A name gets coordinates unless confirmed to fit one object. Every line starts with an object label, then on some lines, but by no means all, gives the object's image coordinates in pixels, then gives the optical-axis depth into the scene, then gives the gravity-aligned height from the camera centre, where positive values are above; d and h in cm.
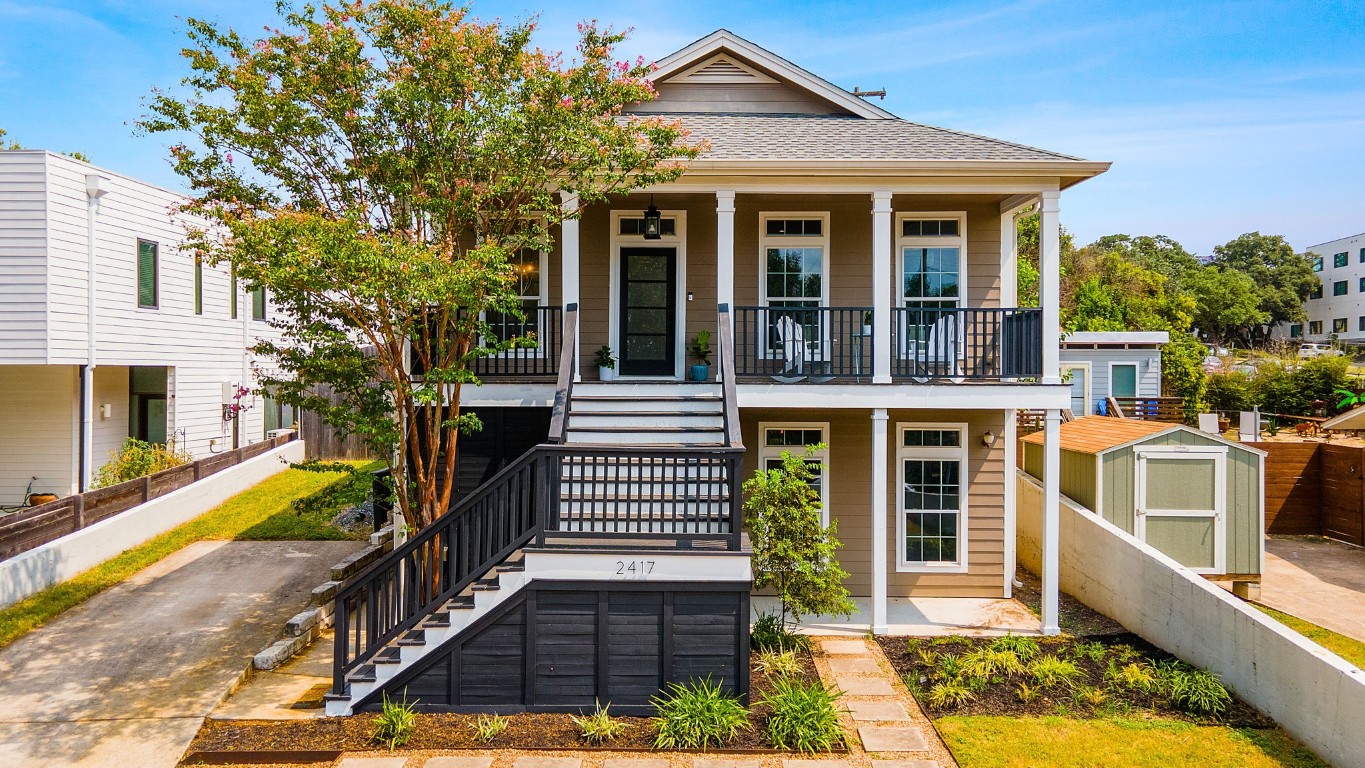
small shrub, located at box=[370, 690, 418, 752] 554 -280
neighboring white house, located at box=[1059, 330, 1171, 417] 2006 +12
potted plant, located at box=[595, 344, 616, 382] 915 +7
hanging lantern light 913 +190
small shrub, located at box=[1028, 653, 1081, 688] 656 -279
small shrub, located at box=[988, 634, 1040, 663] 711 -278
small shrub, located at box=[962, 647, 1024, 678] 670 -277
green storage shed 927 -162
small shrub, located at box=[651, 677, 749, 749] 554 -277
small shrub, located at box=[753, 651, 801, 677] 664 -277
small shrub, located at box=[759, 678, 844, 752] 552 -276
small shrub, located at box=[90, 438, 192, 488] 1206 -165
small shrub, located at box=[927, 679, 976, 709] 618 -284
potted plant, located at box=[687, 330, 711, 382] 905 +19
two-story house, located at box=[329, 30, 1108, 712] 604 -25
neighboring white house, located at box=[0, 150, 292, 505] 1086 +71
